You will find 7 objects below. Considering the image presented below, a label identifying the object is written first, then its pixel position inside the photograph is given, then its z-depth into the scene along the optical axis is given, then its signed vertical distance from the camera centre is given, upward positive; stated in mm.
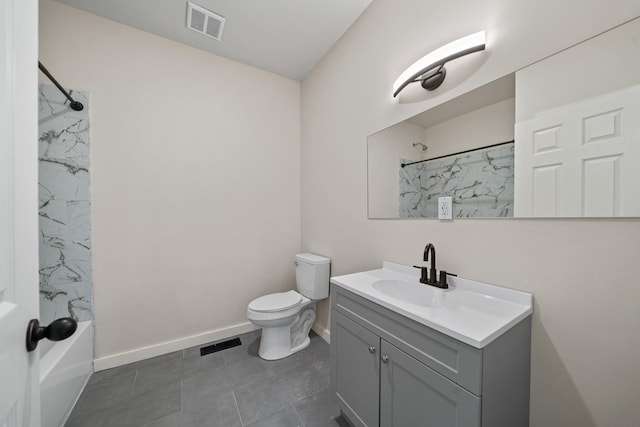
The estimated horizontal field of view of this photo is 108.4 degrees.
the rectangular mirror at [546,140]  761 +302
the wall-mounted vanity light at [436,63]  1081 +776
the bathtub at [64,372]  1164 -958
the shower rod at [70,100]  1404 +768
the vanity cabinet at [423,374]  742 -623
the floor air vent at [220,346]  1990 -1216
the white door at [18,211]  452 -5
